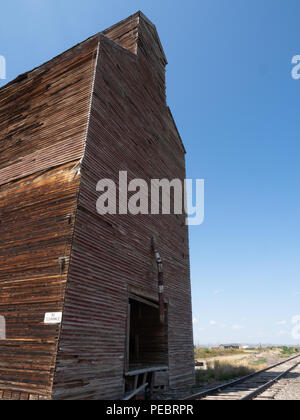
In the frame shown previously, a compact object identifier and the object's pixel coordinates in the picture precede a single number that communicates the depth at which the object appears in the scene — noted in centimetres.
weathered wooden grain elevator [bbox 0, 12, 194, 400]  833
